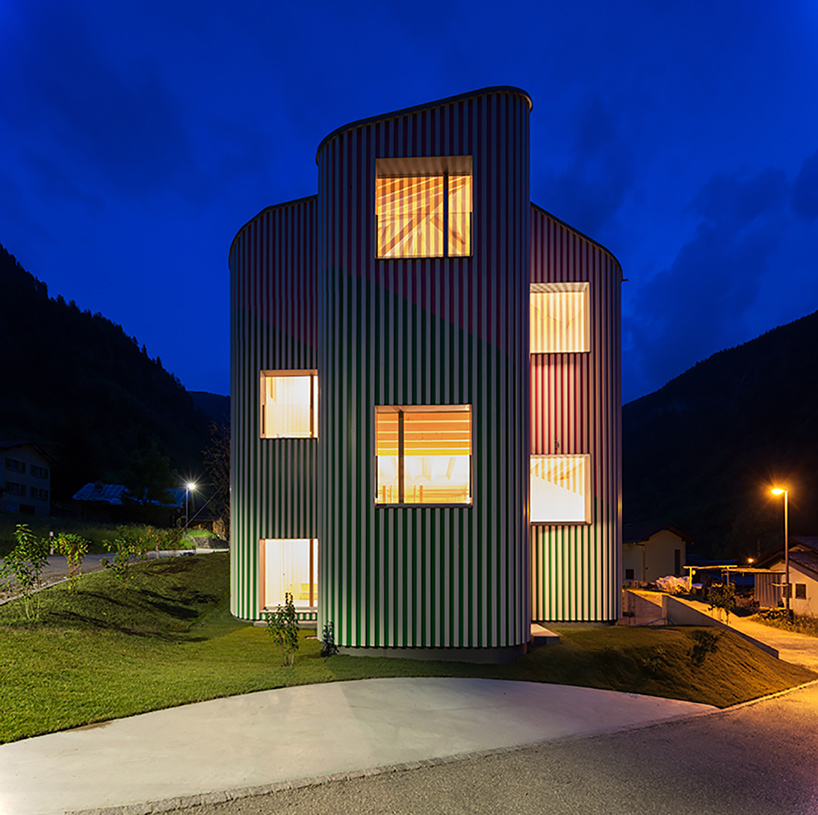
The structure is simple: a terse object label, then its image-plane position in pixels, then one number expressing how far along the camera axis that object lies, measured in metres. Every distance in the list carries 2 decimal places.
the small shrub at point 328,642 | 8.17
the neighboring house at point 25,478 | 43.84
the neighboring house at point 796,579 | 25.27
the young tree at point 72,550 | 12.21
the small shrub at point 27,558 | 9.64
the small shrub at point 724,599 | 21.50
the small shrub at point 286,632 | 7.64
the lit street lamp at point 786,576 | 23.48
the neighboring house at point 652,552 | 42.22
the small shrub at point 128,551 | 13.46
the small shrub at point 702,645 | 8.63
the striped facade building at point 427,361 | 8.09
